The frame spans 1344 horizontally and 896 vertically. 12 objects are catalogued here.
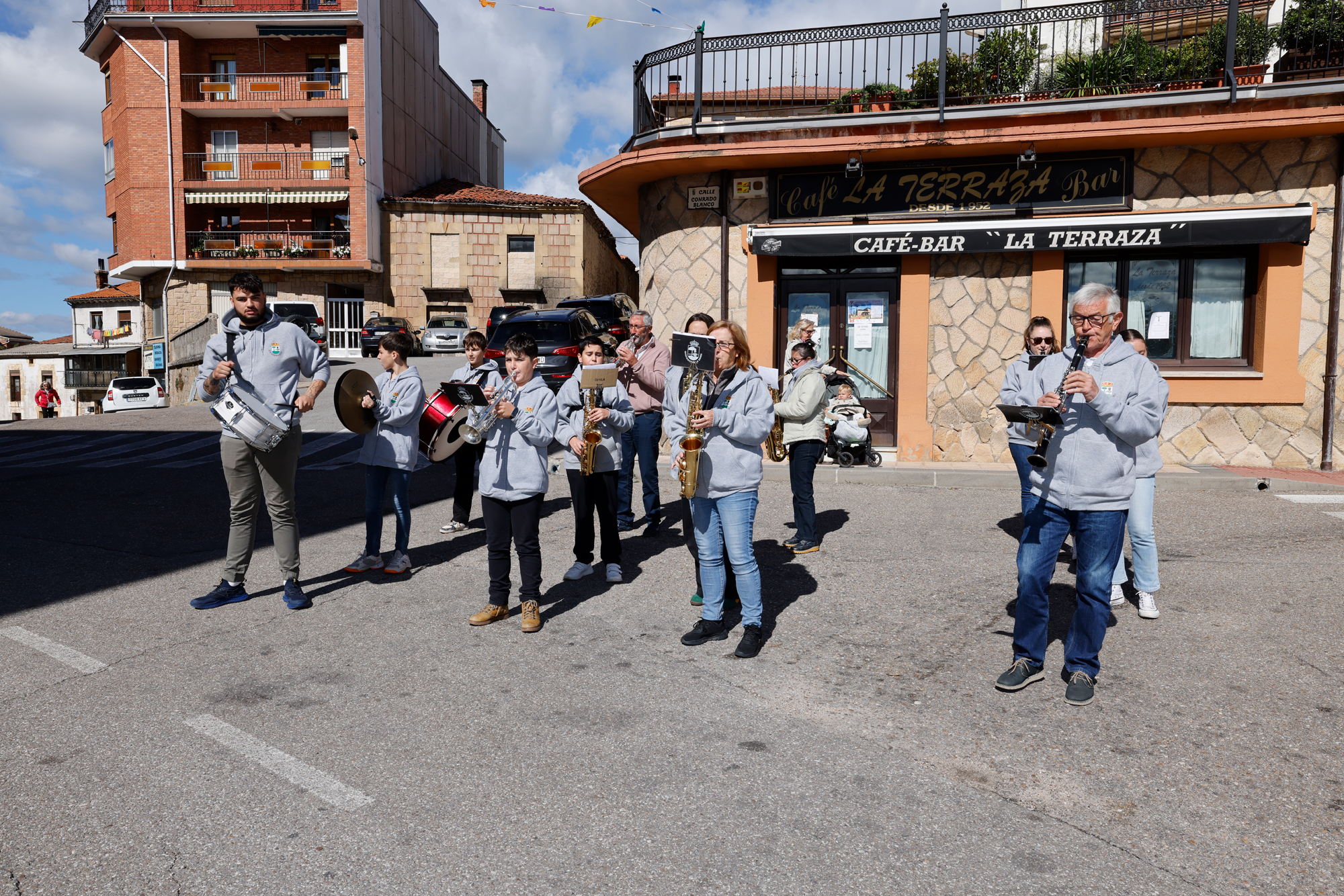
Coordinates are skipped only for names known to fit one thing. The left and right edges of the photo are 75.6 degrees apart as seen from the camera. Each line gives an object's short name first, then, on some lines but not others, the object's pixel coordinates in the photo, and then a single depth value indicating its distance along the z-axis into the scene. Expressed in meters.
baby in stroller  11.73
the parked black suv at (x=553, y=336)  15.20
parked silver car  28.91
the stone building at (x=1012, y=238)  11.19
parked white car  27.69
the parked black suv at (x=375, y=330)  28.09
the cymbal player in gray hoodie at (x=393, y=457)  6.32
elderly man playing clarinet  3.73
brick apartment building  34.03
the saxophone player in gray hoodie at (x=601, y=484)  5.91
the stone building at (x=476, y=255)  35.03
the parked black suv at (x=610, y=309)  21.61
